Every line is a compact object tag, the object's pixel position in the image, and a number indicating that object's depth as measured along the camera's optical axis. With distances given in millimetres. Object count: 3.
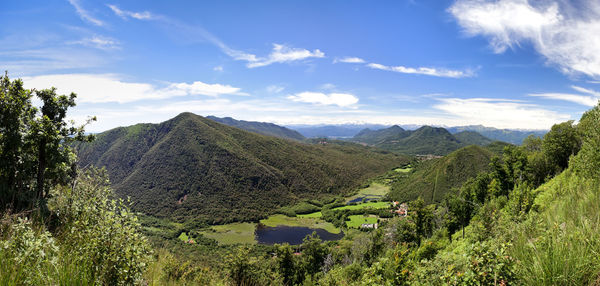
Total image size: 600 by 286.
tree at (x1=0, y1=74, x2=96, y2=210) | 11820
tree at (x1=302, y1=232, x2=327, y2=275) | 47656
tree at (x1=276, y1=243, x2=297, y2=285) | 43156
